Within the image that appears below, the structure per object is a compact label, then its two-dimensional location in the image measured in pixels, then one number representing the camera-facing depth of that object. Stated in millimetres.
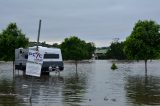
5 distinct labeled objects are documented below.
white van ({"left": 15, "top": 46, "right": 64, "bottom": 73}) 42406
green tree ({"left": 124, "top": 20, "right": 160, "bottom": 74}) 42531
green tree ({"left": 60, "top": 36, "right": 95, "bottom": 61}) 77750
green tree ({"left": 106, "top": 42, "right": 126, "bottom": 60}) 177112
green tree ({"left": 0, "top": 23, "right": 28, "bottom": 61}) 44747
